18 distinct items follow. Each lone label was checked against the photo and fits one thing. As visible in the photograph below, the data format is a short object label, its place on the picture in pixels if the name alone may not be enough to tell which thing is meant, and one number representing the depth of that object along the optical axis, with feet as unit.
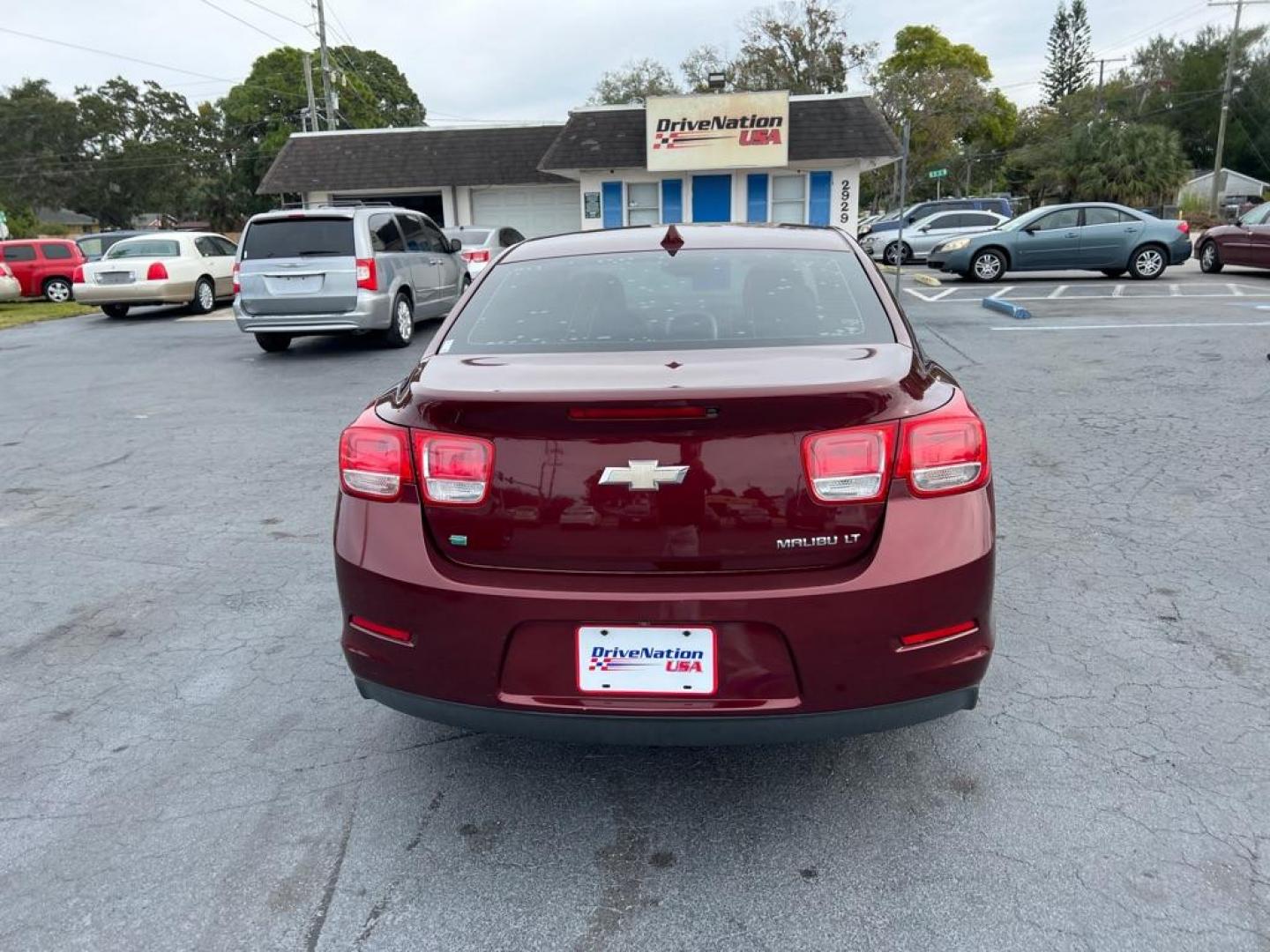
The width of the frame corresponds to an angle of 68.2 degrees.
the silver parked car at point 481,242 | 55.62
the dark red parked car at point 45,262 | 72.33
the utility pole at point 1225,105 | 146.10
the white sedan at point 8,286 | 68.18
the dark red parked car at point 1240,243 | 56.49
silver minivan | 36.11
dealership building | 81.41
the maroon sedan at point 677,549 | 7.45
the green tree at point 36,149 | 206.18
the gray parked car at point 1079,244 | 58.54
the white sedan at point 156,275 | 56.08
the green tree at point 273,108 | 191.42
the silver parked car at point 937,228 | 82.69
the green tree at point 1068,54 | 286.25
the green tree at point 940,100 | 162.91
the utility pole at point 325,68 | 117.25
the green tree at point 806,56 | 153.69
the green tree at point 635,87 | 196.12
